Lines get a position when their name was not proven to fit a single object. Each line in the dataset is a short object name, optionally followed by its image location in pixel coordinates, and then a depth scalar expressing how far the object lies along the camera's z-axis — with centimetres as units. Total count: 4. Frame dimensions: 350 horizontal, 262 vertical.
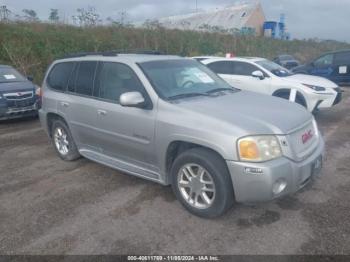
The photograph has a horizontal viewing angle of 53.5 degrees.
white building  4519
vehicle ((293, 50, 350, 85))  1395
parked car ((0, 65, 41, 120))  863
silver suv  337
